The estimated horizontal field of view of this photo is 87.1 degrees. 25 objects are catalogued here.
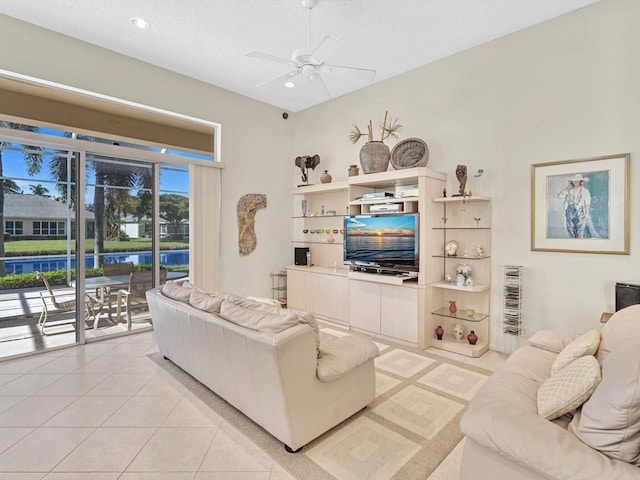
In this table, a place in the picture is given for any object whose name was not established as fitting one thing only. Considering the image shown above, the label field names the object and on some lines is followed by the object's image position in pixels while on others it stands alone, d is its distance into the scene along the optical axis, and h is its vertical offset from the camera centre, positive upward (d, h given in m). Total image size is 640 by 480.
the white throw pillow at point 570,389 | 1.54 -0.73
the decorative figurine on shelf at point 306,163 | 5.59 +1.22
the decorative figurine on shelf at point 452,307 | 3.91 -0.83
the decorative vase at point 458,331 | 3.92 -1.11
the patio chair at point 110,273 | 4.26 -0.47
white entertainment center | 3.84 -0.61
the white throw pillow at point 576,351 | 1.87 -0.65
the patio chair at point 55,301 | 3.85 -0.76
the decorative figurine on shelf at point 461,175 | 3.74 +0.67
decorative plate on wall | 4.07 +1.03
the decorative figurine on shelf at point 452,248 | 3.98 -0.15
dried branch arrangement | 4.52 +1.45
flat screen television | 3.94 -0.06
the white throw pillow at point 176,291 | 2.96 -0.51
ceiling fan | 2.75 +1.54
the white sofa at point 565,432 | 1.25 -0.82
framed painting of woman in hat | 3.03 +0.29
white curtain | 4.72 +0.15
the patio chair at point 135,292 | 4.48 -0.75
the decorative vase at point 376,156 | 4.27 +1.02
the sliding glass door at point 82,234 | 3.64 +0.03
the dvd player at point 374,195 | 4.24 +0.52
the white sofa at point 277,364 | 1.98 -0.84
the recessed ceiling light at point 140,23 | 3.39 +2.18
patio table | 4.16 -0.63
